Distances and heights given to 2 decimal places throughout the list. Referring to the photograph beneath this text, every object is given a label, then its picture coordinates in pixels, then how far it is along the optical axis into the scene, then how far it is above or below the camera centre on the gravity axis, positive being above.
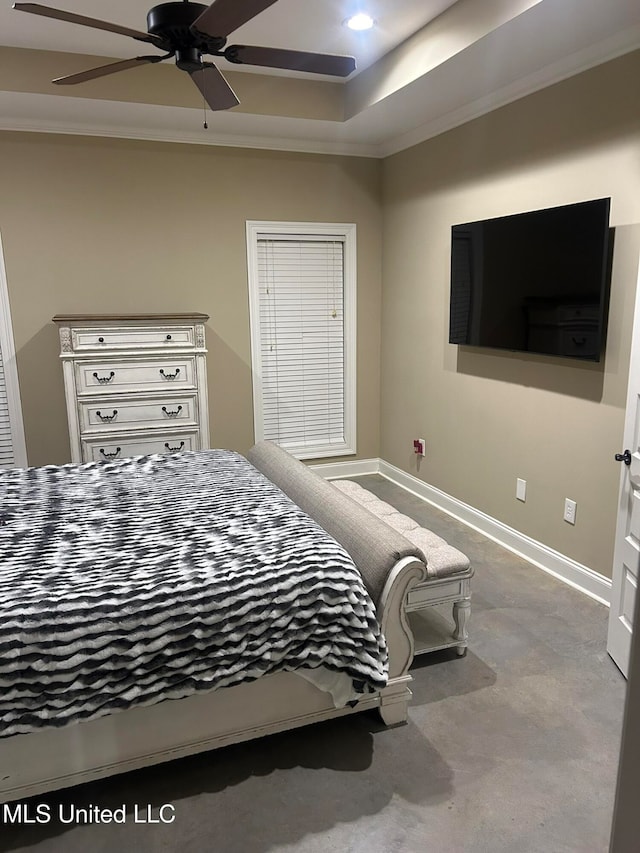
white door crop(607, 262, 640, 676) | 2.38 -0.92
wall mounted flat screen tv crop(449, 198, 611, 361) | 2.87 +0.13
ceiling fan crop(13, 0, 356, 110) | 1.83 +0.90
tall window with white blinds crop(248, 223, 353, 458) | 4.76 -0.29
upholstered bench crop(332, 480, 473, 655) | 2.46 -1.16
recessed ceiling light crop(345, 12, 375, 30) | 3.04 +1.43
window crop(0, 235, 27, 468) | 4.08 -0.65
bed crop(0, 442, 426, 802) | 1.71 -0.95
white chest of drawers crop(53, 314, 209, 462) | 3.73 -0.47
